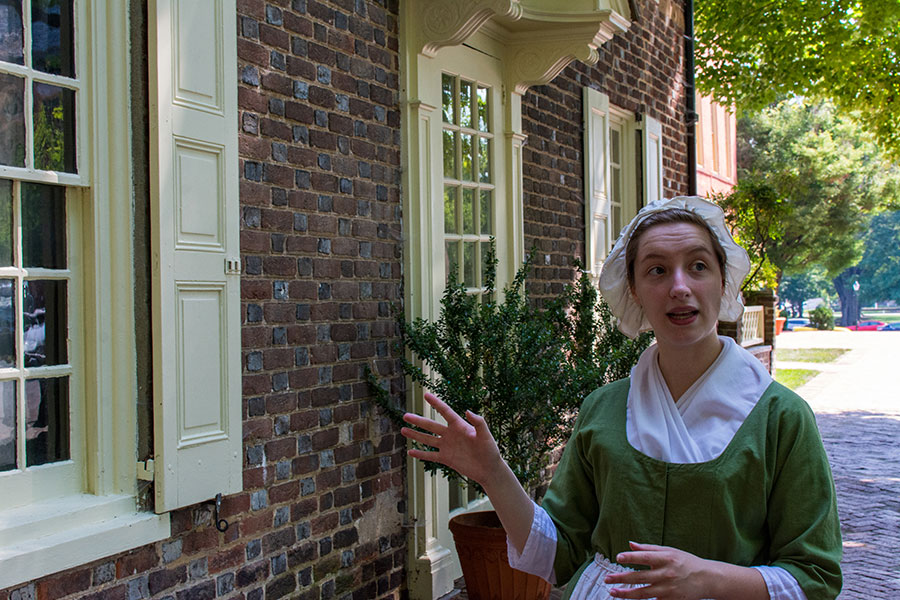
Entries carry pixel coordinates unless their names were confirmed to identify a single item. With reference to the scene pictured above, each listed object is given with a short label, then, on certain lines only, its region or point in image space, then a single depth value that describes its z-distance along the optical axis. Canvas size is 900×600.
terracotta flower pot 4.55
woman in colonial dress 1.82
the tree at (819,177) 32.28
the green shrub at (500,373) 4.55
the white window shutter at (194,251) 3.24
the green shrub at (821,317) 41.84
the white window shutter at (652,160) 8.57
